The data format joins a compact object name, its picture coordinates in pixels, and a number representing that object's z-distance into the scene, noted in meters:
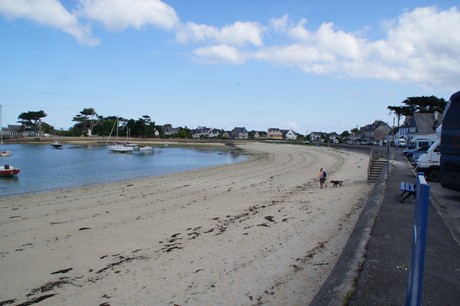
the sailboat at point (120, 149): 72.88
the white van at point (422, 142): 34.16
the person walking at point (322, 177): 18.60
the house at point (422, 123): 60.66
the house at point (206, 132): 173.59
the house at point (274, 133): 169.59
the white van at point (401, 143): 60.20
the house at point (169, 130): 168.30
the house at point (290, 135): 166.25
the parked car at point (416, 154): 27.65
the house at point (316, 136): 146.35
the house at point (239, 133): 172.00
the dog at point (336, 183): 18.88
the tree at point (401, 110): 74.56
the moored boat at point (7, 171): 28.06
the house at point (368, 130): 104.57
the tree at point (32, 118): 130.75
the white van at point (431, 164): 17.04
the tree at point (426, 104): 68.69
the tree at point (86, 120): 143.12
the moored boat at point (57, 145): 89.44
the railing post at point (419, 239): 1.87
